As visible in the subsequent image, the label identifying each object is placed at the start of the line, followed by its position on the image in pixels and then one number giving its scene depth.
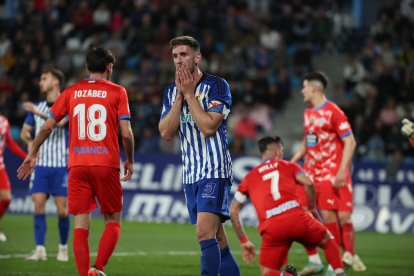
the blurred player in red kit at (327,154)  22.86
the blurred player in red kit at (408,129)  18.64
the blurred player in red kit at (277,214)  17.77
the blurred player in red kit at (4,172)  28.45
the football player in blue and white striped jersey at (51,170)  23.91
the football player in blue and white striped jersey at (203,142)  15.32
